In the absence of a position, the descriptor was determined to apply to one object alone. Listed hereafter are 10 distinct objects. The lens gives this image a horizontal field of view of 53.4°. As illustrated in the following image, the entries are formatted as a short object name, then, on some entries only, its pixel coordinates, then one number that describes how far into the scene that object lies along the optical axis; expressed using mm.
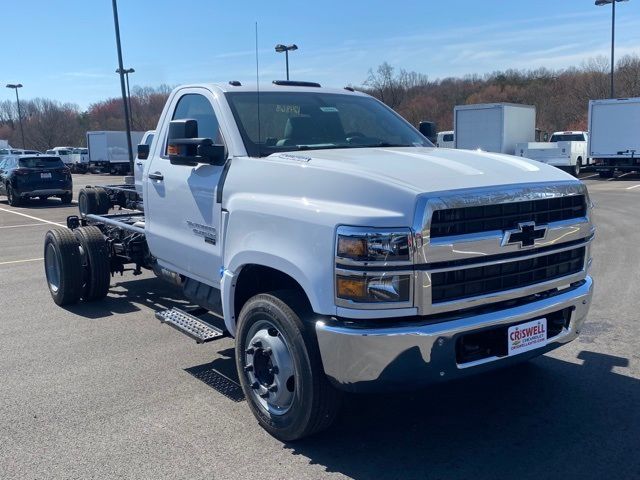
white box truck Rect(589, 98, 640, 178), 28641
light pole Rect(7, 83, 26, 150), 71150
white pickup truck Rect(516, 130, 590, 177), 29109
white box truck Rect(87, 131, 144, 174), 45938
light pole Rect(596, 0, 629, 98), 33938
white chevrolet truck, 3223
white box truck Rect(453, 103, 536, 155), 30781
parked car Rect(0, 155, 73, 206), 21281
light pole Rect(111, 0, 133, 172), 23562
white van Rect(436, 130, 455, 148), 39000
